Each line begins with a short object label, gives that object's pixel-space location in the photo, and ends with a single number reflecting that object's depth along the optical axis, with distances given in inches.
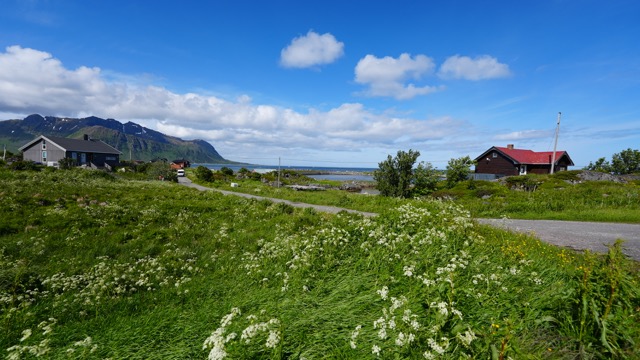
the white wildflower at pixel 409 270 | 214.0
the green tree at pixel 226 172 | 2761.8
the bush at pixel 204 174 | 2210.6
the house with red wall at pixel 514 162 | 2247.8
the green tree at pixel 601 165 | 2746.8
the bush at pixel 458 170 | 1886.1
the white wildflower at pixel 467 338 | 133.2
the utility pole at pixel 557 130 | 1806.7
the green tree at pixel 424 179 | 1389.0
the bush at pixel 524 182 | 1531.7
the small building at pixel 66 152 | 2418.8
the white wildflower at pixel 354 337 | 148.0
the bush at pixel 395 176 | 1201.4
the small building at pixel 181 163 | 4894.2
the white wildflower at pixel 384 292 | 185.3
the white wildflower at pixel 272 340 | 146.6
